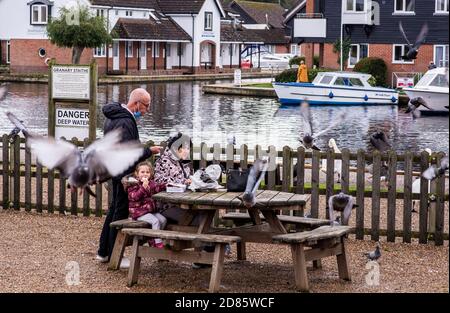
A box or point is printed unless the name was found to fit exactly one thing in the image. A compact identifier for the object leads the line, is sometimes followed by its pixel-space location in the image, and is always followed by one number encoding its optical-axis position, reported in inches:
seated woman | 451.8
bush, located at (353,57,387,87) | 2507.4
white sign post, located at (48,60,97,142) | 716.0
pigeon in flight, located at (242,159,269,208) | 390.6
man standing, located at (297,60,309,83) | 2202.1
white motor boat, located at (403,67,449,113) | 1801.7
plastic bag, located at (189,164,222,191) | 448.5
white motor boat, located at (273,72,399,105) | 2075.5
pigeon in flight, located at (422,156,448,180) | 371.0
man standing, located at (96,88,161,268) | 439.8
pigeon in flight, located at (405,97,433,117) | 802.5
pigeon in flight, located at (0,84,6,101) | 496.2
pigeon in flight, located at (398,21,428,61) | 469.7
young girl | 448.8
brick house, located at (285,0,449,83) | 2568.9
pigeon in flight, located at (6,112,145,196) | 377.7
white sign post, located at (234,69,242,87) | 2551.7
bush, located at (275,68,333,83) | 2401.1
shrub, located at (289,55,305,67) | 2942.9
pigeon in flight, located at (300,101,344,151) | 485.1
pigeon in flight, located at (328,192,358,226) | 539.5
